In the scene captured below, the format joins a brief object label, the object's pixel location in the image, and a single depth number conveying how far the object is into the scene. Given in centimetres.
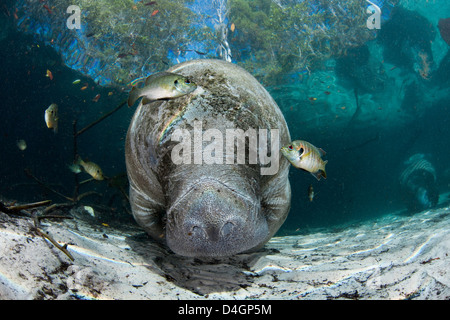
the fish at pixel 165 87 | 218
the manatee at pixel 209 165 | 183
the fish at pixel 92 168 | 501
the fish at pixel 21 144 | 779
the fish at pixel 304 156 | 268
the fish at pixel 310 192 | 536
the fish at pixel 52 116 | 478
